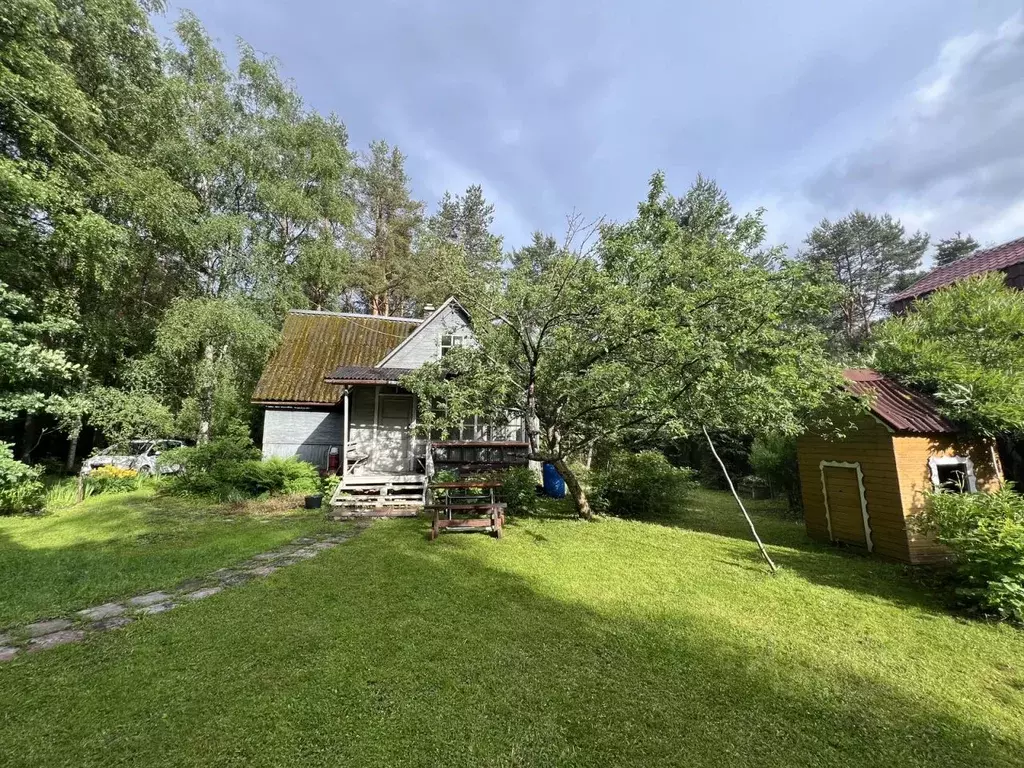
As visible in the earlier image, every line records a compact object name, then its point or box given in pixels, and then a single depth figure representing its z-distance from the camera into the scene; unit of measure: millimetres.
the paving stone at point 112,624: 4293
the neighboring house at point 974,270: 12023
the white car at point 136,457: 14789
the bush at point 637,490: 11383
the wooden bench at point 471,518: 8094
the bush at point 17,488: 8732
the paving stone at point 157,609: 4680
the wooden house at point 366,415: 12672
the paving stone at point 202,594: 5113
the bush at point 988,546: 4824
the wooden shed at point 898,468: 7105
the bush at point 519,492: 10898
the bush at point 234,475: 11828
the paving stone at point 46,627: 4164
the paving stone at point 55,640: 3884
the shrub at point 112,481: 12320
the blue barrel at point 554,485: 14266
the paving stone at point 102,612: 4522
